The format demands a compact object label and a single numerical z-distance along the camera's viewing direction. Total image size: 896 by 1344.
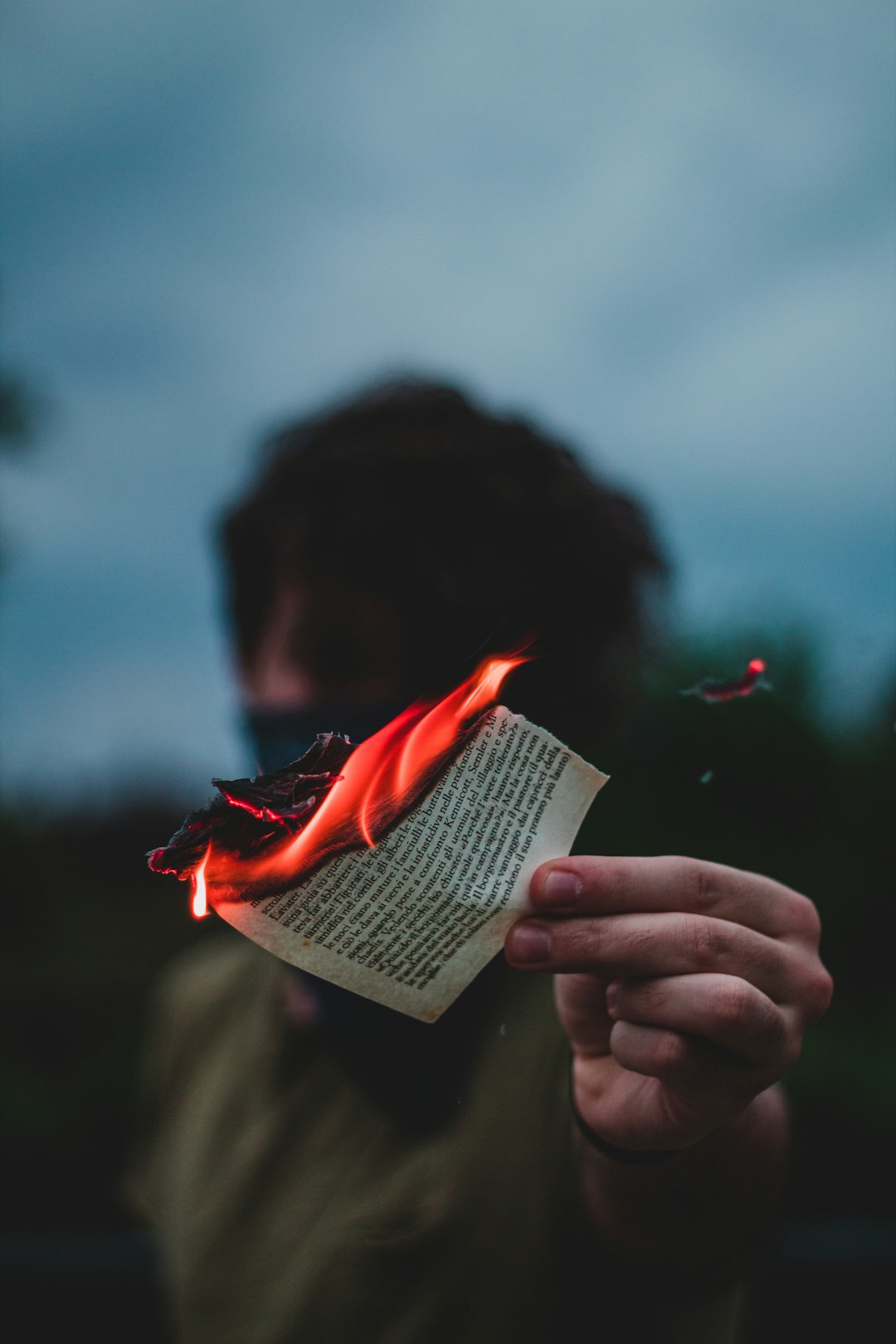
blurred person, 0.48
